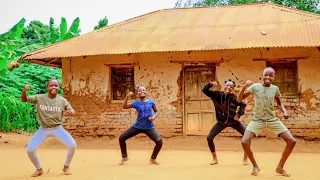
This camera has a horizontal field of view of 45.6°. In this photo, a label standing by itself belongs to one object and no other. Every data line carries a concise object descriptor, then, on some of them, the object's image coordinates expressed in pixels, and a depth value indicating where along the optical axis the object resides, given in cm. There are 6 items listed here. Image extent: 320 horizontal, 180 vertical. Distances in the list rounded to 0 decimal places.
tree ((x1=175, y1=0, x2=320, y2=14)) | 2042
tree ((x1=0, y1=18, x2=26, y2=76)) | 1258
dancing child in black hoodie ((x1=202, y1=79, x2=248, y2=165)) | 638
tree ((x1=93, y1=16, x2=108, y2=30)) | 2553
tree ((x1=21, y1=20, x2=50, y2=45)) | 2368
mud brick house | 977
